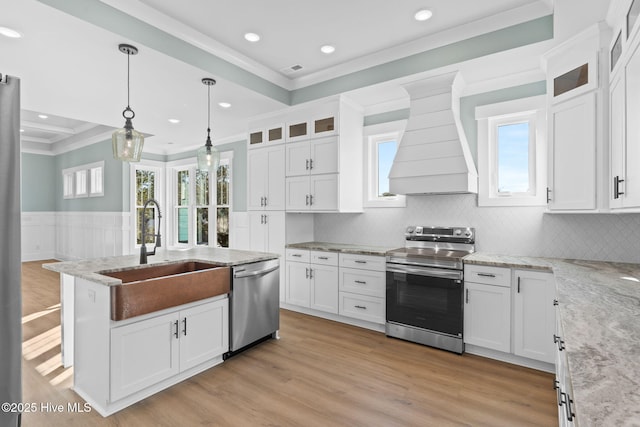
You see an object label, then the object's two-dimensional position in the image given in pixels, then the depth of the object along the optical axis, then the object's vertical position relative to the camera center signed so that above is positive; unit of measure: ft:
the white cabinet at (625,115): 6.05 +1.92
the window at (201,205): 21.53 +0.44
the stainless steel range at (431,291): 10.57 -2.60
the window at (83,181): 25.12 +2.38
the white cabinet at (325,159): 13.75 +2.24
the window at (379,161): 14.33 +2.18
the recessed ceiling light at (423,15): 9.34 +5.53
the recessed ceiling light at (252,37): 10.47 +5.47
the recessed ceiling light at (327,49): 11.27 +5.50
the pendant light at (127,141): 9.02 +1.88
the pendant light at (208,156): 11.12 +1.82
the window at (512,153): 11.00 +2.00
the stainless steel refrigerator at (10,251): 4.09 -0.49
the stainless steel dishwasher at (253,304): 10.14 -2.95
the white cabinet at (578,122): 8.09 +2.29
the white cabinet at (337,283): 12.56 -2.88
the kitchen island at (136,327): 7.34 -2.81
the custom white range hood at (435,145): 11.25 +2.29
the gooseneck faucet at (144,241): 9.30 -0.84
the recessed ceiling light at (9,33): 8.32 +4.48
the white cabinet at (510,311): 9.26 -2.88
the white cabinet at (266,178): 15.39 +1.55
